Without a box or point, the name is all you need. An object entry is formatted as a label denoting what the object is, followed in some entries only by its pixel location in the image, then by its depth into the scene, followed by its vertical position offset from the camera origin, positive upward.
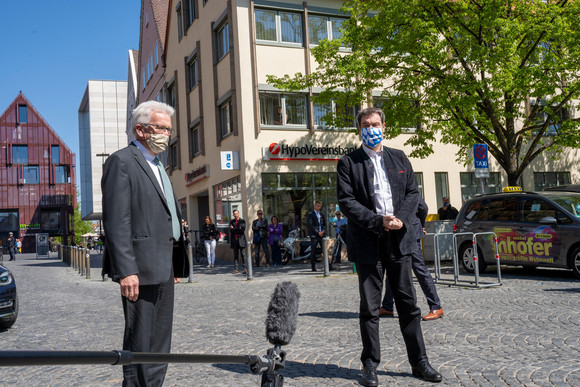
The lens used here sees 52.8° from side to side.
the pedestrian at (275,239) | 19.12 -0.48
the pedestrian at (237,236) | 17.12 -0.30
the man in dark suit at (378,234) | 4.43 -0.11
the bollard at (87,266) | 18.36 -1.07
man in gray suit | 3.10 -0.03
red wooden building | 72.06 +7.36
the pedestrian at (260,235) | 19.11 -0.33
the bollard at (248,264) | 14.52 -0.96
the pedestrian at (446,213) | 19.20 +0.12
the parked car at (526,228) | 11.18 -0.30
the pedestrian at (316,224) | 16.73 -0.06
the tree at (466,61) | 14.70 +4.19
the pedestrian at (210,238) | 20.59 -0.40
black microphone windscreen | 3.07 -0.49
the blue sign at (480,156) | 13.41 +1.35
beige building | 21.12 +3.55
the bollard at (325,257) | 14.03 -0.87
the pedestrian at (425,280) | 7.14 -0.77
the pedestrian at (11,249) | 41.05 -0.95
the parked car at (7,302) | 7.96 -0.90
